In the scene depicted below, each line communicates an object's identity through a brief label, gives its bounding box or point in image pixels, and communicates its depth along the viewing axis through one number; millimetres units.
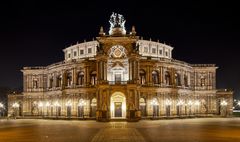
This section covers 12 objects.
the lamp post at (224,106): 55541
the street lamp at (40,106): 55633
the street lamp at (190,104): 52660
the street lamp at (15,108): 58416
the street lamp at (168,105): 48306
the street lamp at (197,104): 53923
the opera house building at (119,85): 42461
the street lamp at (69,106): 49206
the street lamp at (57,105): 51939
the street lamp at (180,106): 50363
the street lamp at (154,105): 46568
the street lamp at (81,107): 47264
